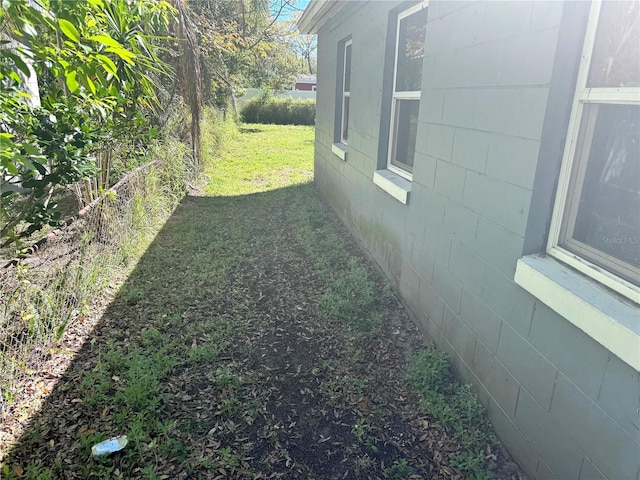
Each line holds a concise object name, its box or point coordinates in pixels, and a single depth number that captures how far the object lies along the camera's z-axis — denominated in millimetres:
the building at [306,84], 41547
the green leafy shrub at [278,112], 25312
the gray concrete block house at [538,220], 1618
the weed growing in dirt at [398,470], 2205
